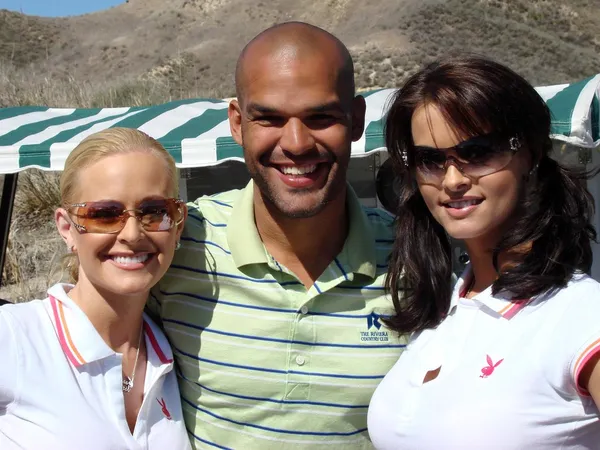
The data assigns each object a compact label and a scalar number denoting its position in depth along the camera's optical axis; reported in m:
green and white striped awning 3.95
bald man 2.19
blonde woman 1.77
